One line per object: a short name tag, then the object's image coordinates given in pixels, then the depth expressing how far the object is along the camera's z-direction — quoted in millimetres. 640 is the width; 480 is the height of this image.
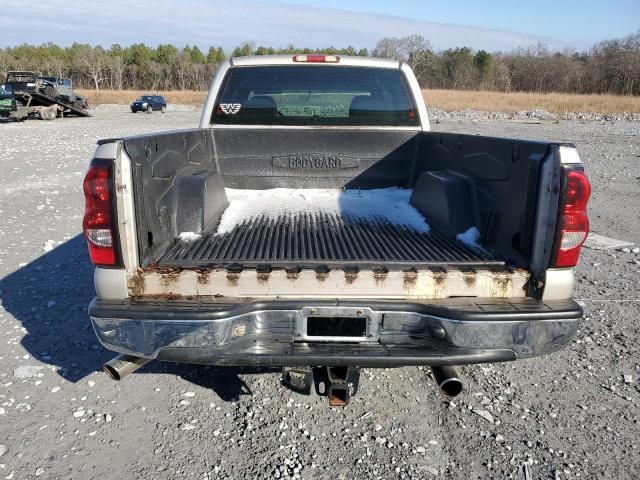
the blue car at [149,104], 38094
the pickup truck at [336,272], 2275
